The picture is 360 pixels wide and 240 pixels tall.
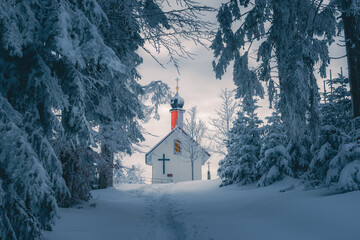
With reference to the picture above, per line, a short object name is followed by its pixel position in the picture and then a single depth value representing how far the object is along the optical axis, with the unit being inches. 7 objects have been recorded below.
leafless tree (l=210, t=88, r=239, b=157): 1141.5
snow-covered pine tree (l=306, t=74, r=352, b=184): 331.6
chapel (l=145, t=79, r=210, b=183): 1263.5
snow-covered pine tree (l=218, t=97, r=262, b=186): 606.5
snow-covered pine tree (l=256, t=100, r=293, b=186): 488.9
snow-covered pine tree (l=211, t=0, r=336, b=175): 310.0
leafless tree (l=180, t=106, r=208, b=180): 1171.9
